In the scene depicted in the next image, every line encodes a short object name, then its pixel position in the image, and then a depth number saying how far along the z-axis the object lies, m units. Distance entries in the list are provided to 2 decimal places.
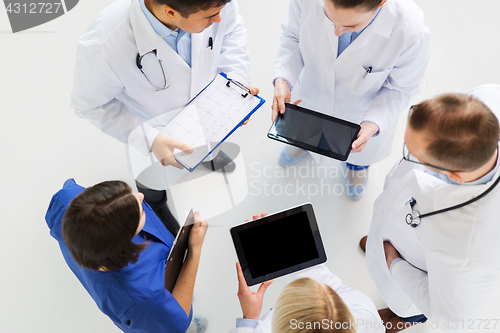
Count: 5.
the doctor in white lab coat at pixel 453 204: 0.89
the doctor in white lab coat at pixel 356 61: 1.22
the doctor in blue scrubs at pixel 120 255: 1.01
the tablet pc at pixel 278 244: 1.36
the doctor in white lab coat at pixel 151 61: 1.16
